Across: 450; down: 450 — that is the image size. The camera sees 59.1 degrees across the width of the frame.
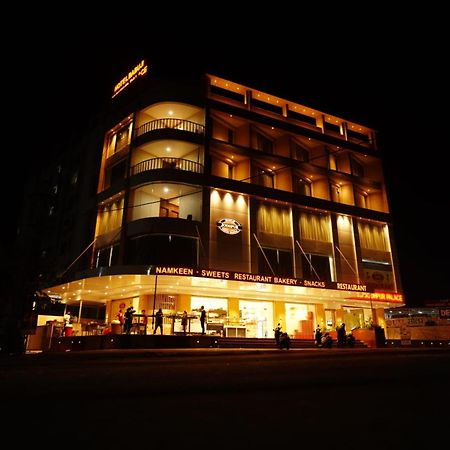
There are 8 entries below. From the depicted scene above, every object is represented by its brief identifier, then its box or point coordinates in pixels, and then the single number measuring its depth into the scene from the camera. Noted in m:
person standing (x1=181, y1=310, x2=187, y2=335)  22.16
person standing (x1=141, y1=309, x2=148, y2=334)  21.62
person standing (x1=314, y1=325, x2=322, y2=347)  23.95
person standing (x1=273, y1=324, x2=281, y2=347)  22.40
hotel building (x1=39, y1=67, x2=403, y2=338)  26.05
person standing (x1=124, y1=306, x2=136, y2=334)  20.55
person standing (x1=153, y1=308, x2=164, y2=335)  20.89
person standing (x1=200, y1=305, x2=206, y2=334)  21.97
